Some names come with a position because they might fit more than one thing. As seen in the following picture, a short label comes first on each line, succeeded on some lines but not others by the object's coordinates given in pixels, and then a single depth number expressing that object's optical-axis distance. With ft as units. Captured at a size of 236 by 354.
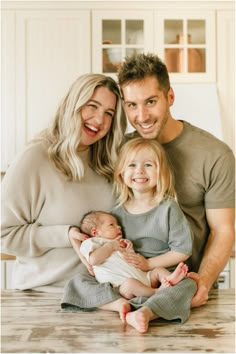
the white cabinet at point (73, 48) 12.19
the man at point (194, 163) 6.21
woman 5.98
